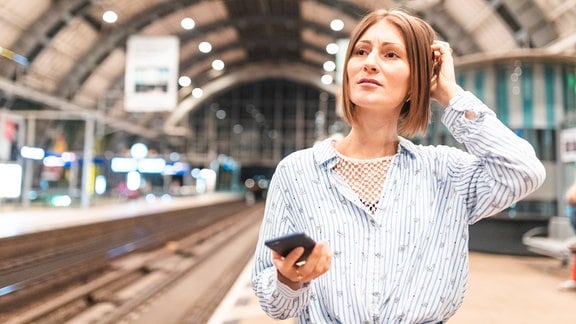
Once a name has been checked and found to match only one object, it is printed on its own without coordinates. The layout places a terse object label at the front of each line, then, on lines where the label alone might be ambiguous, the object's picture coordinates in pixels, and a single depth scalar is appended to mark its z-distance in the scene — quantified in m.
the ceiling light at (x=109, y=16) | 22.63
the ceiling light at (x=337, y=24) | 29.12
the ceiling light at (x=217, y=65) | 41.95
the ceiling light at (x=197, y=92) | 44.62
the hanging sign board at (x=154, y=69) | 13.86
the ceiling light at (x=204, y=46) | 35.47
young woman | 1.18
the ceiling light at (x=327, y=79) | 43.38
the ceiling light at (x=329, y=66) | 38.56
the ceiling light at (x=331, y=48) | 32.78
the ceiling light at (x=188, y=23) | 28.66
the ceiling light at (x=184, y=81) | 39.97
